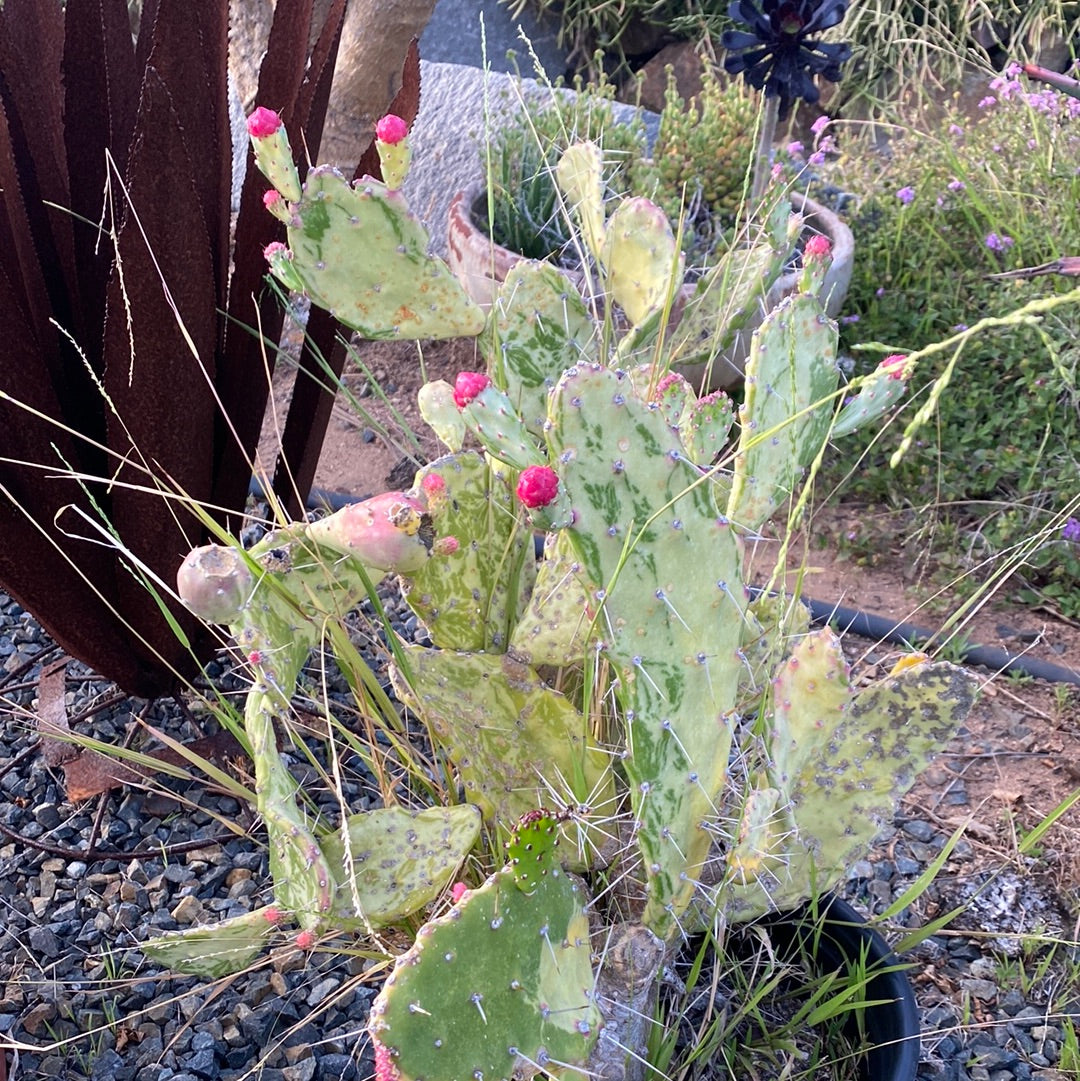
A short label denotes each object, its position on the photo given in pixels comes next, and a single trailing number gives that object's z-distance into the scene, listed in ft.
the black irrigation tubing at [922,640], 6.45
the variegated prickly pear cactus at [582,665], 2.76
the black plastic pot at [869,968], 3.54
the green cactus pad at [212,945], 3.20
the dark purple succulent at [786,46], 7.29
